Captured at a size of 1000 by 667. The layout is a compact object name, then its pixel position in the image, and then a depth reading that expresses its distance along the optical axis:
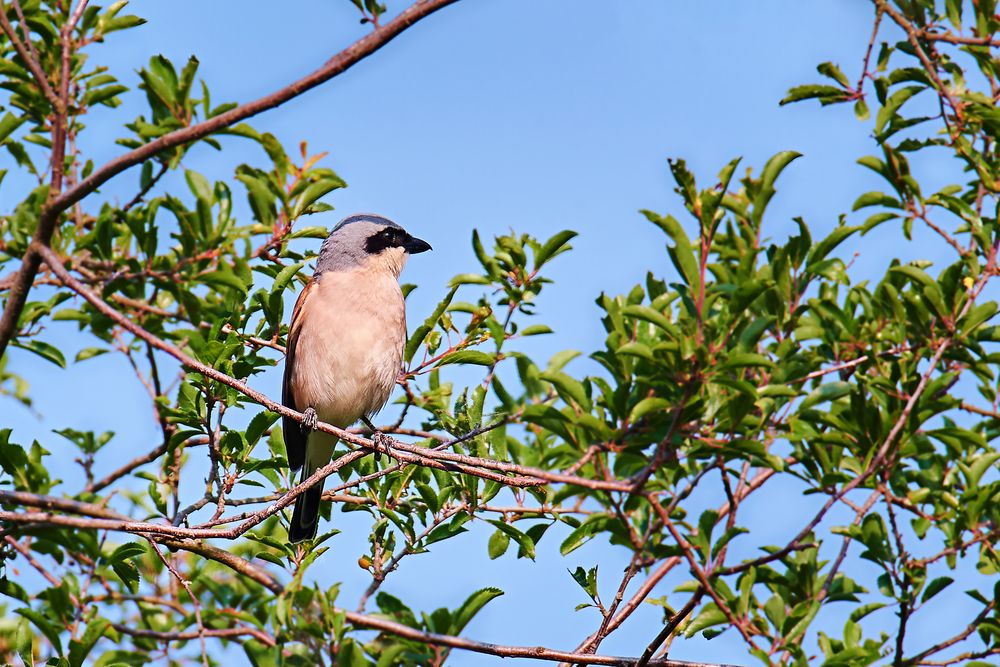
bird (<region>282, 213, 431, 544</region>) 13.10
